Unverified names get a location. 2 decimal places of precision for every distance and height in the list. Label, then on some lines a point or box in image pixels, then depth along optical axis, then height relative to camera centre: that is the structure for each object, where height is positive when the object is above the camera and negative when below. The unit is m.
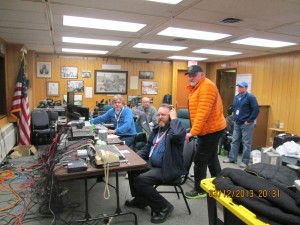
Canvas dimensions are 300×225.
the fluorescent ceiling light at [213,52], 5.66 +1.04
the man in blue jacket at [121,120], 3.67 -0.47
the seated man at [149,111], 4.61 -0.38
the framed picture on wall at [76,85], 6.89 +0.12
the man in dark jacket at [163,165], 2.38 -0.75
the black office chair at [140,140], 4.04 -0.83
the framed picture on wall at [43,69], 6.61 +0.54
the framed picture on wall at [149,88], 7.67 +0.13
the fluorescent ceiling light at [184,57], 6.89 +1.07
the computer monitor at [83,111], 3.52 -0.32
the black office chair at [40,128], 5.53 -0.94
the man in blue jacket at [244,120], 4.34 -0.46
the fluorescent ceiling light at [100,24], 3.37 +1.00
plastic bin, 1.12 -0.60
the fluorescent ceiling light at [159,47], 5.25 +1.04
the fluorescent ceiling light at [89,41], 4.74 +1.01
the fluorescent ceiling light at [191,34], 3.84 +1.02
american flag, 5.12 -0.46
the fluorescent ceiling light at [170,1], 2.59 +1.00
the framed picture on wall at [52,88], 6.73 +0.02
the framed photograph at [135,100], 6.36 -0.25
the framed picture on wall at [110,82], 7.15 +0.27
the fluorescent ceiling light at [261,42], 4.43 +1.03
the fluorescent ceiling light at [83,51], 5.99 +1.03
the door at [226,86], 7.91 +0.29
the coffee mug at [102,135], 2.81 -0.53
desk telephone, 2.01 -0.58
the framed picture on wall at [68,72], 6.80 +0.51
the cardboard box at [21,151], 4.68 -1.28
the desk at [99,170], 1.88 -0.67
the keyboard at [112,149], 2.26 -0.59
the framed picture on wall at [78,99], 7.01 -0.28
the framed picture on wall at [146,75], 7.61 +0.55
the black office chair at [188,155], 2.59 -0.69
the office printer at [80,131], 2.61 -0.47
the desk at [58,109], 5.91 -0.51
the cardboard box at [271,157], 2.46 -0.64
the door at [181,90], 7.97 +0.10
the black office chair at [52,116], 5.84 -0.67
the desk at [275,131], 5.52 -0.83
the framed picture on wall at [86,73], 6.98 +0.48
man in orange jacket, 2.66 -0.27
